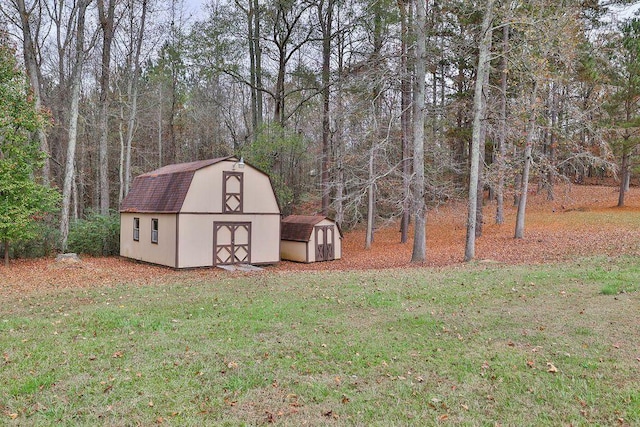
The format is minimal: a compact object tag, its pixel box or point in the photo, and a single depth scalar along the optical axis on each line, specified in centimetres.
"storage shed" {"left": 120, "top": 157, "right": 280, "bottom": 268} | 1508
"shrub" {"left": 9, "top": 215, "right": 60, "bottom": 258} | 1530
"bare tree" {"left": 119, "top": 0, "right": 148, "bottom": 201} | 2180
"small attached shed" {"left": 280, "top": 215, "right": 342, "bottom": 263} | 1780
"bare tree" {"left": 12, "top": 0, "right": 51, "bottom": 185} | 1595
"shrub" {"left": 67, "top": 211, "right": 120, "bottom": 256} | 1762
